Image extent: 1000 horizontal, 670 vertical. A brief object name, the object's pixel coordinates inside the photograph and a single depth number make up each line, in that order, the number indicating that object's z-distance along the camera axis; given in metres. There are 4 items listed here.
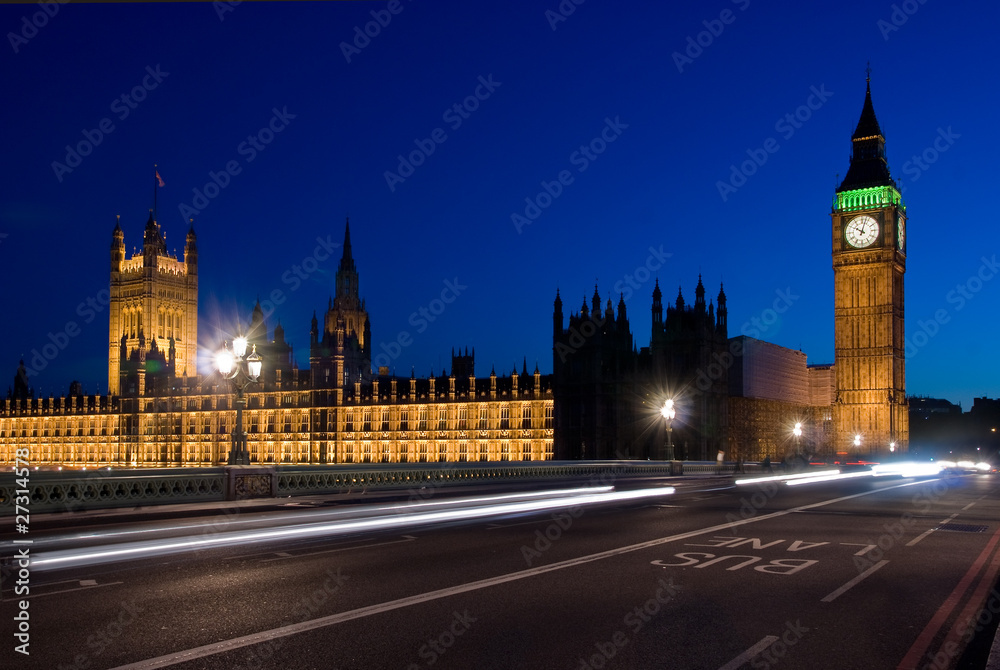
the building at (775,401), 90.38
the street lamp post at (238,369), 25.33
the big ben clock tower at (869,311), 112.88
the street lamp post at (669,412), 43.59
